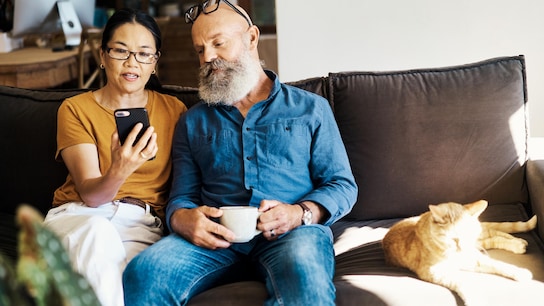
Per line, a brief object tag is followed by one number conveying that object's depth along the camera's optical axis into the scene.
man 1.73
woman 1.82
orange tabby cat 1.76
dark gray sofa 2.21
